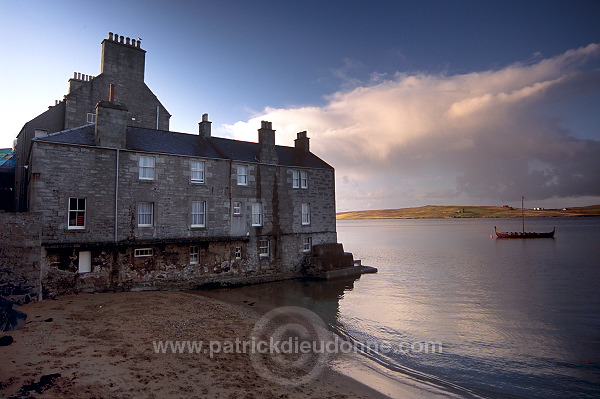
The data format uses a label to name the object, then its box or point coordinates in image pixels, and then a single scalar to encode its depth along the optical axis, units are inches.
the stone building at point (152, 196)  729.0
